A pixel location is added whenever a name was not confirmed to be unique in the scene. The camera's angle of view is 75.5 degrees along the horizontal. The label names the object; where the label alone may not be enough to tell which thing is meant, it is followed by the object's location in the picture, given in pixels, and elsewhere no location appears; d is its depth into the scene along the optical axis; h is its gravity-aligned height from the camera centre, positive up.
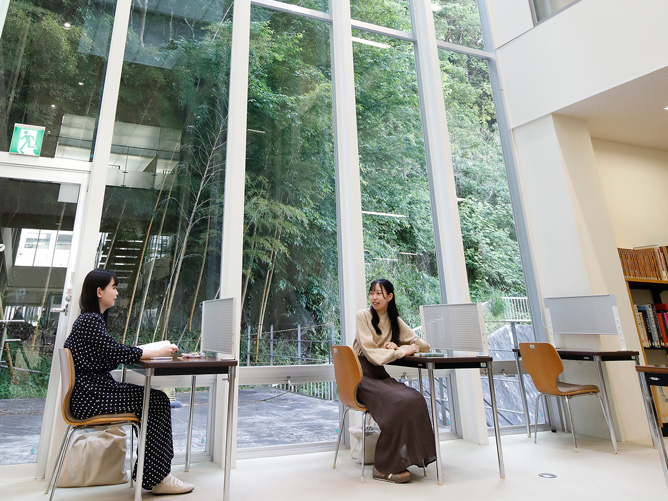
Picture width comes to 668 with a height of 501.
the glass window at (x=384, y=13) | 4.82 +3.77
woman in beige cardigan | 2.73 -0.29
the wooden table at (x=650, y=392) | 2.05 -0.23
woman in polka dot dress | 2.36 -0.17
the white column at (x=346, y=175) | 3.90 +1.68
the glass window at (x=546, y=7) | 4.64 +3.63
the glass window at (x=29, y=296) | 2.92 +0.48
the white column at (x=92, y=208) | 2.94 +1.15
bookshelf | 4.17 +0.55
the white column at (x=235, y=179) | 3.32 +1.50
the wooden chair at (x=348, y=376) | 2.86 -0.14
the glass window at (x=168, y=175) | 3.40 +1.53
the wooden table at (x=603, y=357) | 3.57 -0.09
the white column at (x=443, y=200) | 3.94 +1.53
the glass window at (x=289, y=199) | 3.74 +1.42
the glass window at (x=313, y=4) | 4.51 +3.60
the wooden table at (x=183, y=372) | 2.23 -0.07
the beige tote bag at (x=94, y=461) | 2.64 -0.60
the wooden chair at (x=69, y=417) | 2.29 -0.29
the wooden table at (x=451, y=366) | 2.70 -0.10
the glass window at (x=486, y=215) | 4.45 +1.44
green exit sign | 3.27 +1.67
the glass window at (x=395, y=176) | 4.26 +1.79
